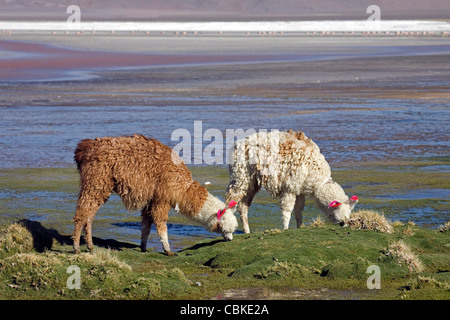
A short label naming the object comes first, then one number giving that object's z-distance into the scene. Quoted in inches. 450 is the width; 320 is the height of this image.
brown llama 447.5
